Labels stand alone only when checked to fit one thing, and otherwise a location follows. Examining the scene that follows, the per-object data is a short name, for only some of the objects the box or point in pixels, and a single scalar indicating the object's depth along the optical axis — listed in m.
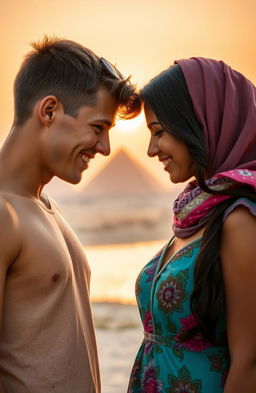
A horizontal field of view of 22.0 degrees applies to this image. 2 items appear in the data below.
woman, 2.47
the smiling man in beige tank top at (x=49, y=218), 2.55
